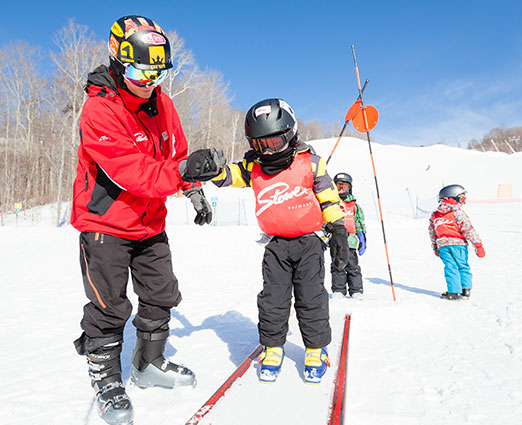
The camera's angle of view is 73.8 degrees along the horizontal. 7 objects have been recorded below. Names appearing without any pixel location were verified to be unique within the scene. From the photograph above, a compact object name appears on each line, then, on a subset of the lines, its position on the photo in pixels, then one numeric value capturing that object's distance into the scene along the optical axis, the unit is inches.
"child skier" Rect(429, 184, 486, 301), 192.4
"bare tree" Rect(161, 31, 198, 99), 1030.4
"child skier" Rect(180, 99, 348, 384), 100.8
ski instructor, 77.9
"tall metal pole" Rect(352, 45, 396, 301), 192.4
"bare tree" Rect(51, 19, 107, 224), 877.2
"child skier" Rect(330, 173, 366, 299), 215.5
